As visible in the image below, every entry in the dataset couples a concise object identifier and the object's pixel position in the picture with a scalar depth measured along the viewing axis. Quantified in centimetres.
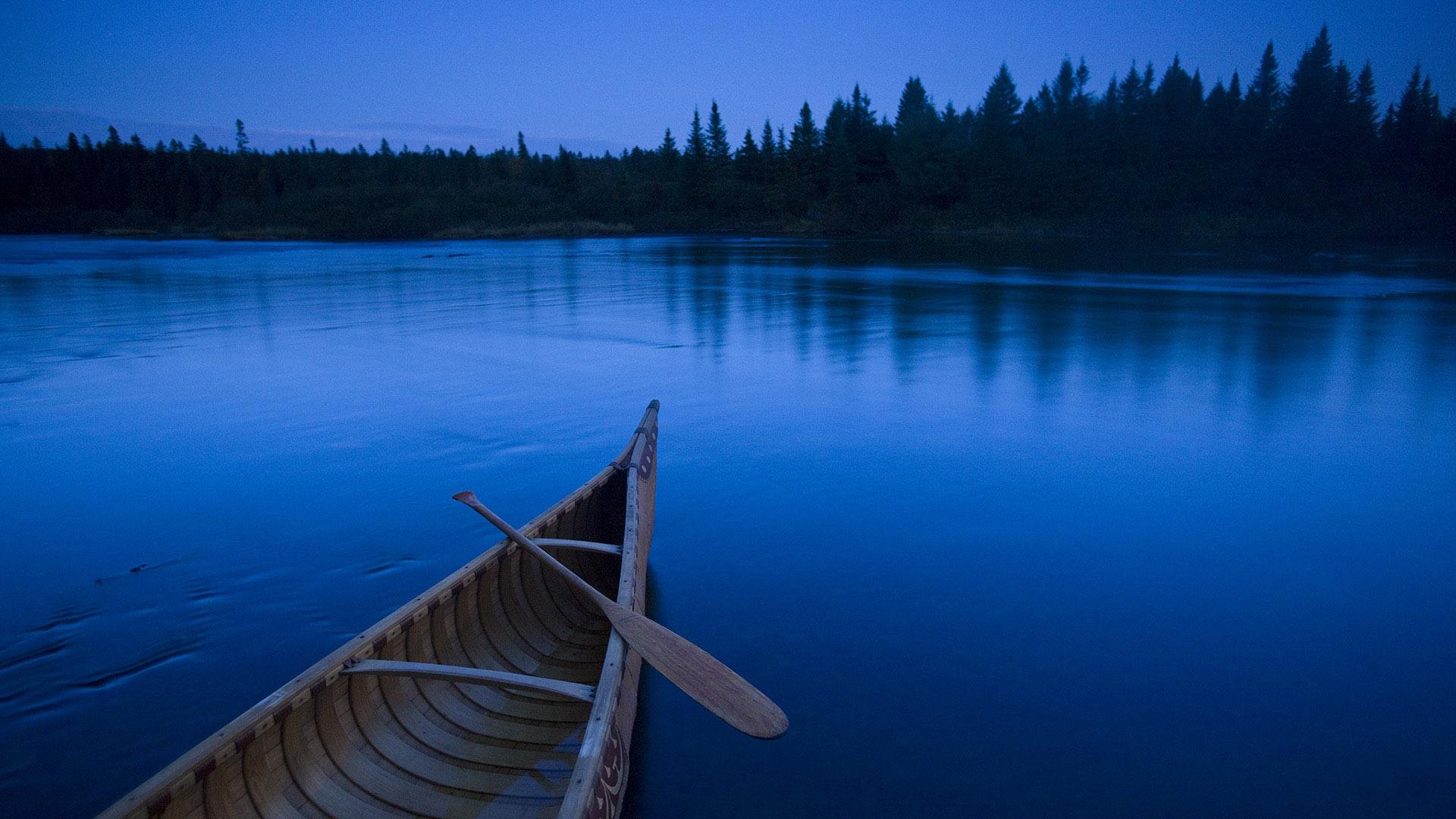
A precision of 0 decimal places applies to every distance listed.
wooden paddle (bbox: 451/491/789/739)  370
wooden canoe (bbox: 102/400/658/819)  268
